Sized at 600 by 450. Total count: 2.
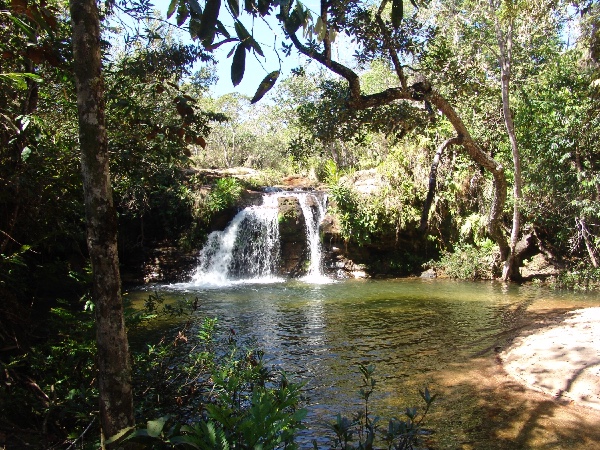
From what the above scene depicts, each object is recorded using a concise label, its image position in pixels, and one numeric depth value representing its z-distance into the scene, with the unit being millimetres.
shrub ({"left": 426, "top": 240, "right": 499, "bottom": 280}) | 15383
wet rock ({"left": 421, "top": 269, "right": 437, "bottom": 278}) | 16514
